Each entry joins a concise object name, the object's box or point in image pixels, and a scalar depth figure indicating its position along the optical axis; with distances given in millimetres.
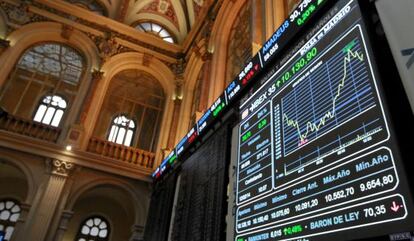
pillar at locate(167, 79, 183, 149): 11827
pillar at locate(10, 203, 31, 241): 8812
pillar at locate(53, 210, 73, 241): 9320
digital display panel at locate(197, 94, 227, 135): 6000
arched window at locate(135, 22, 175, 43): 15766
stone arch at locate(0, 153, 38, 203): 9603
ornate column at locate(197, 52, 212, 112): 9703
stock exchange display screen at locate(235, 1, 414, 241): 2334
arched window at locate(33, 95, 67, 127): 11586
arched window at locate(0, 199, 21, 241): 11133
